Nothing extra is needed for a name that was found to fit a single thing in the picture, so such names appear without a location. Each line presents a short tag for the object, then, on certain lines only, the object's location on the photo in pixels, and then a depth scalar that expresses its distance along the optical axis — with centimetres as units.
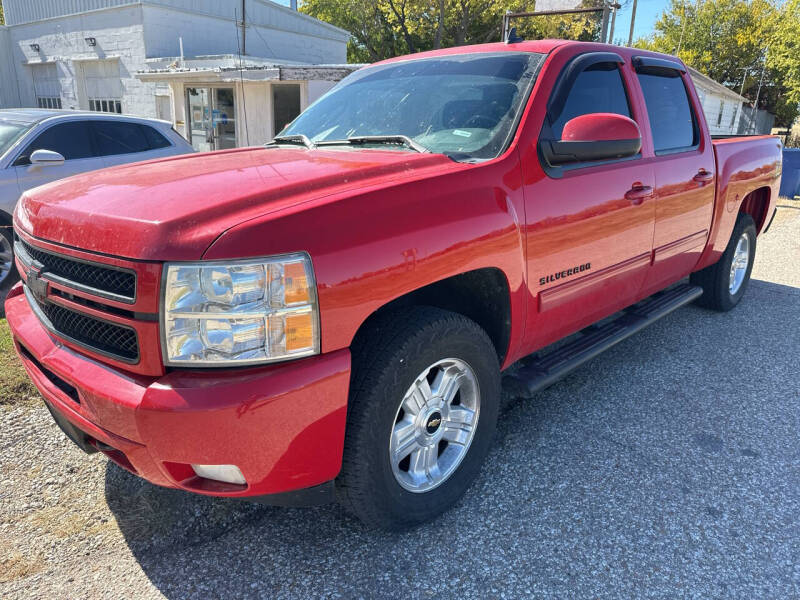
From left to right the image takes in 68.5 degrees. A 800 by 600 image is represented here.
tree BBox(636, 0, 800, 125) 3822
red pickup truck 181
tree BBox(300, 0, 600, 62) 3150
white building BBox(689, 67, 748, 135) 2321
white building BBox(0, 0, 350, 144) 1892
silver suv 595
